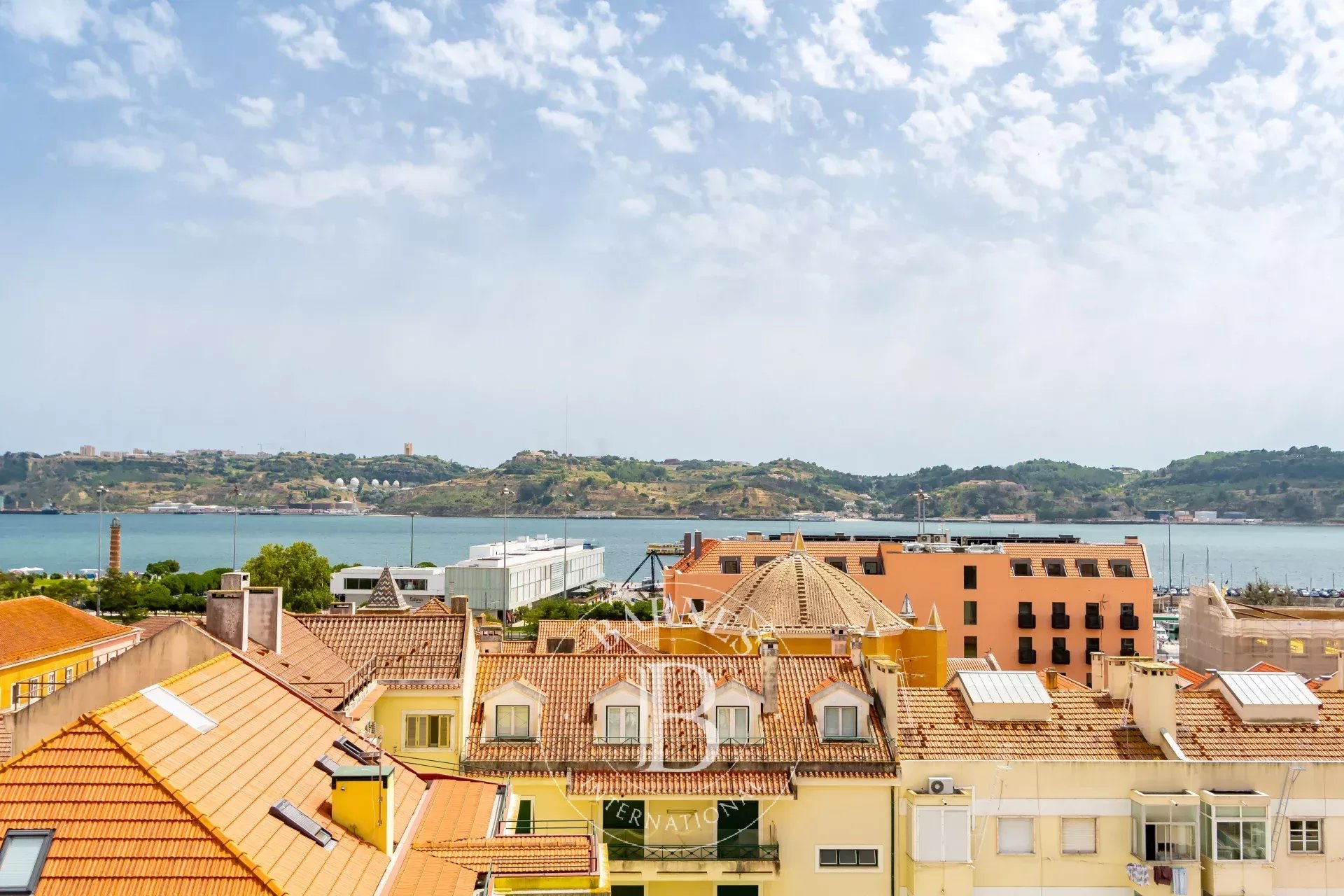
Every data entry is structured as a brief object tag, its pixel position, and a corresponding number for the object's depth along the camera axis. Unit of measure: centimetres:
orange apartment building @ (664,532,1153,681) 6725
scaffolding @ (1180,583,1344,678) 5950
